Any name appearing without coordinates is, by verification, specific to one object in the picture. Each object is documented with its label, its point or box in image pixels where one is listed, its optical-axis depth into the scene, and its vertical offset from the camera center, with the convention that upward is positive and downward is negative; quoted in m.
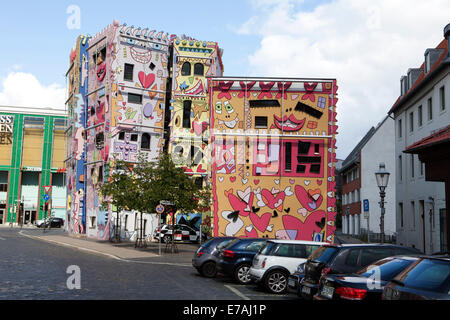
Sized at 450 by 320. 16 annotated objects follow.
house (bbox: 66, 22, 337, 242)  35.25 +6.32
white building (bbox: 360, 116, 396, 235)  55.31 +5.73
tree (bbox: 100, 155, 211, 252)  33.84 +1.47
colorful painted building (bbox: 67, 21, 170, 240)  47.53 +9.24
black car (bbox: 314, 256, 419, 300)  9.19 -1.02
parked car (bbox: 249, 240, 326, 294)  15.66 -1.23
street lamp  20.84 +1.57
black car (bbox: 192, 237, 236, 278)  20.27 -1.52
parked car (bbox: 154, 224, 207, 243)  43.72 -1.48
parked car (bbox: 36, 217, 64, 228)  75.31 -1.66
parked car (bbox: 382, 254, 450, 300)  6.70 -0.76
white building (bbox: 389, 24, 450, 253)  31.26 +5.39
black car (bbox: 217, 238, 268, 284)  18.30 -1.36
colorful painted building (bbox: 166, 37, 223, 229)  48.81 +9.46
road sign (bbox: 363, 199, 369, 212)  23.83 +0.66
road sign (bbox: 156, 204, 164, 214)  30.48 +0.33
